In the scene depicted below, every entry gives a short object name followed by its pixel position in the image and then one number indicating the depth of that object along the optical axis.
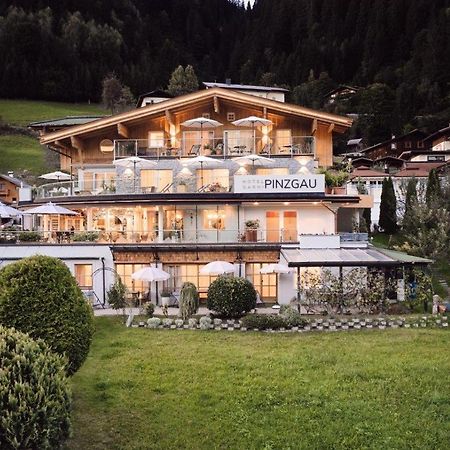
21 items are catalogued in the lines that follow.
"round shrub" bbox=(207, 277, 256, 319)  24.88
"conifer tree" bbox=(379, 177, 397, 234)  51.16
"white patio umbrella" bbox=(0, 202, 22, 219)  37.12
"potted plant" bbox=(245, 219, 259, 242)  31.83
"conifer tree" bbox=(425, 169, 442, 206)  46.33
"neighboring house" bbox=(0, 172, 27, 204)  71.57
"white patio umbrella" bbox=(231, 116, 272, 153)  35.56
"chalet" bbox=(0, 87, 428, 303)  30.72
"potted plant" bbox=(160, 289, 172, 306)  29.46
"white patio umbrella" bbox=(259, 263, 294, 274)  26.84
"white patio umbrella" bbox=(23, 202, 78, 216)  32.66
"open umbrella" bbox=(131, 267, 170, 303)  26.25
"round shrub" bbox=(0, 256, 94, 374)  14.67
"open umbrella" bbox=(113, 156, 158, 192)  34.93
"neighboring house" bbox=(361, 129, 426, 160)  97.06
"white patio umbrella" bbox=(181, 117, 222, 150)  35.69
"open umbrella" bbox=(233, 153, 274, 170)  34.41
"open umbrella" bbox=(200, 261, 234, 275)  26.84
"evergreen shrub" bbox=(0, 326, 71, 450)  10.34
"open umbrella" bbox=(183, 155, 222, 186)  33.75
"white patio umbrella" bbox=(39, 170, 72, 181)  43.69
